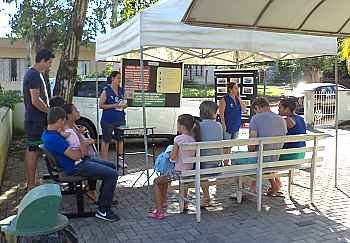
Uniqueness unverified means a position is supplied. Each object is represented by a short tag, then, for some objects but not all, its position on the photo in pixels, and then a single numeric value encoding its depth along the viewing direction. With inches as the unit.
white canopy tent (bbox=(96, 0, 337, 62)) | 217.9
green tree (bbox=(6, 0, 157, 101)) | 622.2
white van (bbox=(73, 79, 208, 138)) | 402.3
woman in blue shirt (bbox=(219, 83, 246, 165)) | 305.7
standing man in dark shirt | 233.6
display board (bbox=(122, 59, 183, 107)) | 365.4
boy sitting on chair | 196.7
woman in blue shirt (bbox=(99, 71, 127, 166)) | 296.8
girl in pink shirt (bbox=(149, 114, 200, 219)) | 201.9
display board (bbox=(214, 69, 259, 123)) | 380.2
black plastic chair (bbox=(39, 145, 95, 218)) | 201.6
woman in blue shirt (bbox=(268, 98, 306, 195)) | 234.2
